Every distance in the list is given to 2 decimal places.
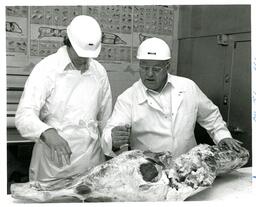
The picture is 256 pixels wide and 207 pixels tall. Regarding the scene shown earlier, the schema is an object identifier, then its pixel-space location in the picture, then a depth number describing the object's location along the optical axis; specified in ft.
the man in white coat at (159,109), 5.63
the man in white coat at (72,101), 4.96
